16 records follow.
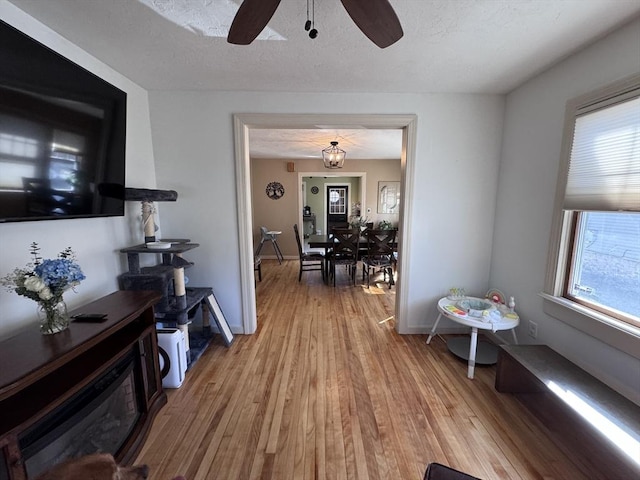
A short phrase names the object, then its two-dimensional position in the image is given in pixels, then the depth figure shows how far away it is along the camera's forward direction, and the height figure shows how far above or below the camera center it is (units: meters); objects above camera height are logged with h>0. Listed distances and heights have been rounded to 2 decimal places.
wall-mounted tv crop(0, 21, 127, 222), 1.14 +0.38
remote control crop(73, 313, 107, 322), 1.29 -0.55
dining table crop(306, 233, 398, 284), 4.30 -0.59
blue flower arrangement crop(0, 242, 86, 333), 1.09 -0.34
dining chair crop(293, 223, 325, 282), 4.55 -0.83
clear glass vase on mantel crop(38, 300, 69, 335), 1.16 -0.50
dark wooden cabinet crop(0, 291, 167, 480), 0.87 -0.74
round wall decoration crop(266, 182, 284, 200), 6.00 +0.46
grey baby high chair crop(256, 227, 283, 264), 5.46 -0.62
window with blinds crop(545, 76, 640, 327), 1.44 +0.03
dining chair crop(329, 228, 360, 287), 4.03 -0.62
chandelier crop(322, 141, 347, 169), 4.08 +0.86
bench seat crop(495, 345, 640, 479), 1.20 -1.02
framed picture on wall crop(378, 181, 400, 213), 6.20 +0.33
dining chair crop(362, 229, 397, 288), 3.92 -0.60
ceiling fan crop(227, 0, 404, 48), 1.05 +0.83
